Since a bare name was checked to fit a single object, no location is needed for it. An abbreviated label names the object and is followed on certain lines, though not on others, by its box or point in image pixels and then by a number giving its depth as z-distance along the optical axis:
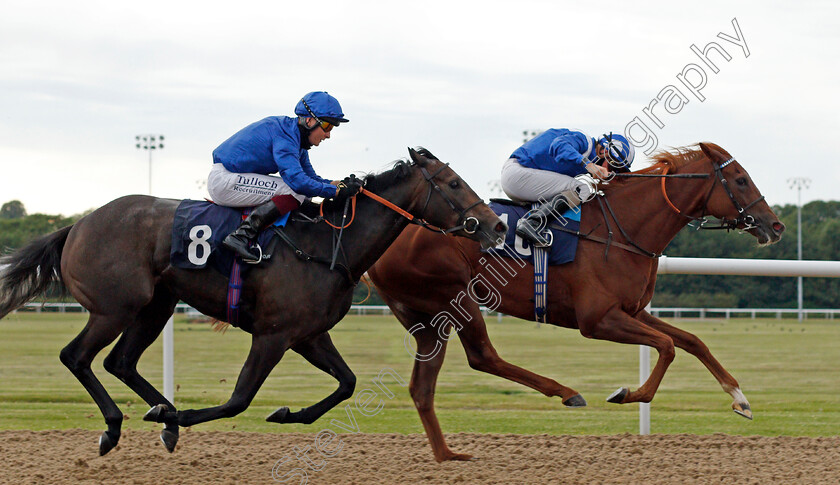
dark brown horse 9.38
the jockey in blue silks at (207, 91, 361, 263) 9.62
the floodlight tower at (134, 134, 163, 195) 78.46
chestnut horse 10.77
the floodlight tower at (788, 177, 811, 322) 76.24
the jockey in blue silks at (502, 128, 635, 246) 10.96
